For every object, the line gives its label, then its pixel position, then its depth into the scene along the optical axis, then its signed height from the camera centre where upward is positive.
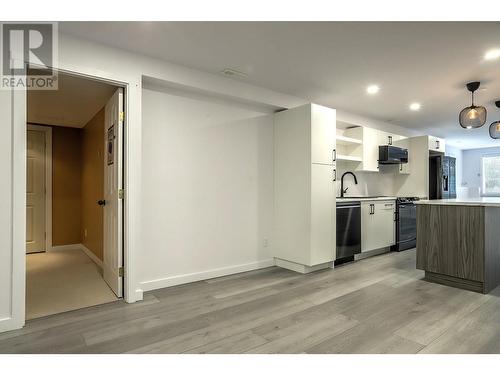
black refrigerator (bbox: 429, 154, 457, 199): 5.91 +0.27
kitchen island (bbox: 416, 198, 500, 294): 3.04 -0.60
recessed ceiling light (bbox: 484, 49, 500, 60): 2.71 +1.30
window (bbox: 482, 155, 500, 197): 8.79 +0.45
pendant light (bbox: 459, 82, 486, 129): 3.42 +0.89
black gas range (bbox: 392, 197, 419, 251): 5.09 -0.62
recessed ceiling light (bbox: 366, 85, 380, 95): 3.78 +1.35
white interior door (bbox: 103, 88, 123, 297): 2.85 -0.04
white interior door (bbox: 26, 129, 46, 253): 4.95 -0.01
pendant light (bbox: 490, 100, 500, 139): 3.95 +0.82
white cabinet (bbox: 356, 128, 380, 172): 5.04 +0.71
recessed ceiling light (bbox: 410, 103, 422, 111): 4.51 +1.34
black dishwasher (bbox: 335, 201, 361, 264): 4.12 -0.60
